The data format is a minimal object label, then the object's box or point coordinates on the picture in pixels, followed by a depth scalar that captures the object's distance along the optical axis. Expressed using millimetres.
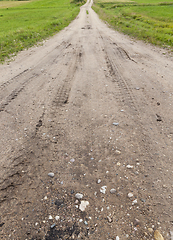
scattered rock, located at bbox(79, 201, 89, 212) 2433
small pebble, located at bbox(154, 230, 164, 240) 2083
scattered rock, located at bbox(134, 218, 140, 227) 2236
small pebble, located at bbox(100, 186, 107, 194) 2656
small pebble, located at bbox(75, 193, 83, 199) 2576
